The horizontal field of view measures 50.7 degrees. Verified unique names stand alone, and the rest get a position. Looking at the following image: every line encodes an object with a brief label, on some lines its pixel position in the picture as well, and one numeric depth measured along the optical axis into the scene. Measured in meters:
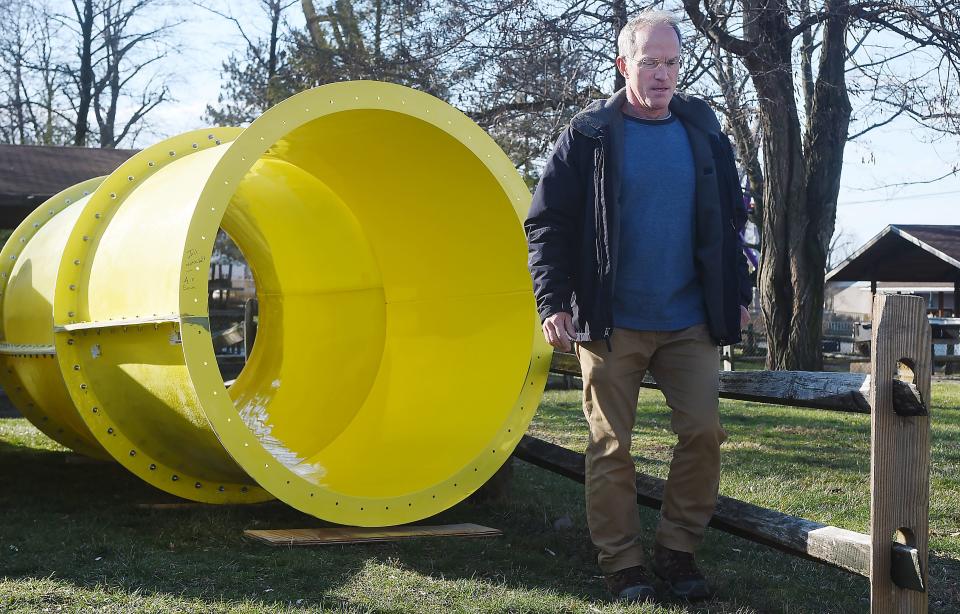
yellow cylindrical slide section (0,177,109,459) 5.27
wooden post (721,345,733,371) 14.56
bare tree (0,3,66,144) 28.98
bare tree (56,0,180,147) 28.92
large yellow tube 4.19
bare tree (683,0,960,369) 11.19
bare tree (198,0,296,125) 17.60
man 3.55
